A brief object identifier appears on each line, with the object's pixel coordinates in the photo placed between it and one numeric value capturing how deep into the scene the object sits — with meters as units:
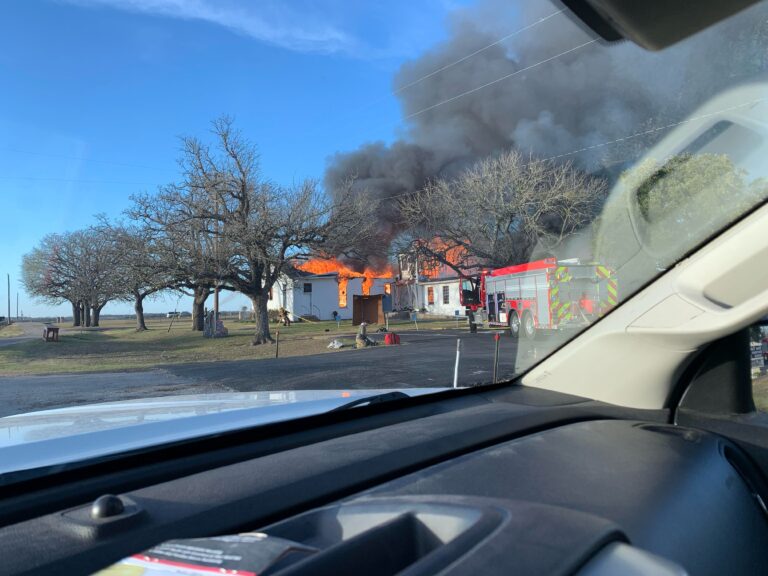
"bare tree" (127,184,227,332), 19.23
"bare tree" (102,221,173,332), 17.27
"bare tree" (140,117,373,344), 19.64
